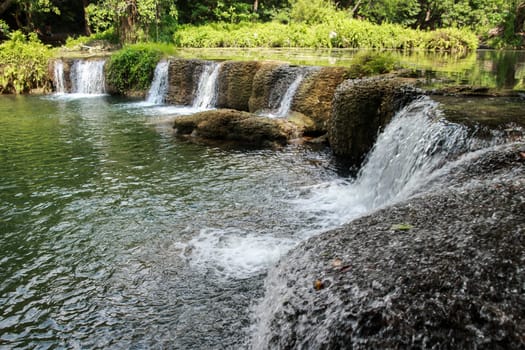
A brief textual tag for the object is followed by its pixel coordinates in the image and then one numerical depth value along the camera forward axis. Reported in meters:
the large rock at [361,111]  7.92
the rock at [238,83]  13.68
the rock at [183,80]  15.55
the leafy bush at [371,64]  9.70
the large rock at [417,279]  2.22
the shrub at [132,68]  17.55
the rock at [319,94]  10.93
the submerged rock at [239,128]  10.01
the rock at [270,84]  12.47
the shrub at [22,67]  18.39
